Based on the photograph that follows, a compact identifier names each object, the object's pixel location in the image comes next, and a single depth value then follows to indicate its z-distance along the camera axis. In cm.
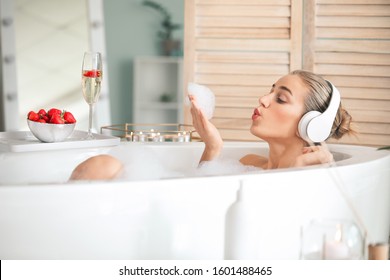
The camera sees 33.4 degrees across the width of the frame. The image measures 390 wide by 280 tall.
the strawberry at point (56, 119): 224
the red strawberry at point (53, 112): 225
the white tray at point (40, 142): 221
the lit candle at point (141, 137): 274
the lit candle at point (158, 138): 277
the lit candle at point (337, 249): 154
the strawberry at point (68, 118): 229
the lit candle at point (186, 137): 284
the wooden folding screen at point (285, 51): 317
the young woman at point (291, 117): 199
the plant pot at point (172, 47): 529
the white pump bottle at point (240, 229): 156
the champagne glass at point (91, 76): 231
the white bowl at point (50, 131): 224
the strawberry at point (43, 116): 226
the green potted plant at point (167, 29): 530
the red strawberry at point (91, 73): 231
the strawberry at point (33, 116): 225
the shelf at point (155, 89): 536
